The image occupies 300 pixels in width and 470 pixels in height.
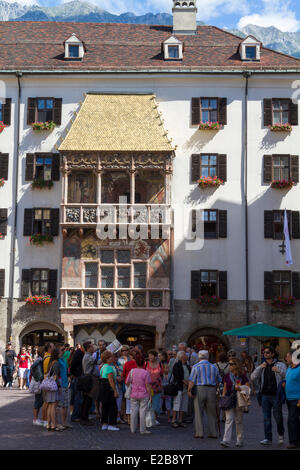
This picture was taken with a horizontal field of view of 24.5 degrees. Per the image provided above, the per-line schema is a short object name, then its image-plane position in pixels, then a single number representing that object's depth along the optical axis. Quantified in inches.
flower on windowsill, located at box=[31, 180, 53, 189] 1358.3
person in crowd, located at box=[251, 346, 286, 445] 550.4
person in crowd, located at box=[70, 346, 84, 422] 708.7
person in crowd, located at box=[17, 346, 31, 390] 1157.7
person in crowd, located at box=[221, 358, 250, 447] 538.3
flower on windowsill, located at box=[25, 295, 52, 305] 1314.0
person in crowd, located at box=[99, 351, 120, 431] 633.0
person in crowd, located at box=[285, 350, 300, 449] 514.6
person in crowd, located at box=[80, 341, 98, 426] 677.9
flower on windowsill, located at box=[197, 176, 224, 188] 1349.7
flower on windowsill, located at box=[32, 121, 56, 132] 1378.7
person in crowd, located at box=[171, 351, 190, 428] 684.1
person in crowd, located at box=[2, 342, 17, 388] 1116.5
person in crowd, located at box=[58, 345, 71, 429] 637.3
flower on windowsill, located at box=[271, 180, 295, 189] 1341.0
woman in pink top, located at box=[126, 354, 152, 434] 616.1
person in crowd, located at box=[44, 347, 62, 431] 613.9
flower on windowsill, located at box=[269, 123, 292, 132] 1369.3
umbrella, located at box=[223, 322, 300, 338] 1012.3
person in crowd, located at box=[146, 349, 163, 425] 692.7
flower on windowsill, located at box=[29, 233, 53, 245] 1334.9
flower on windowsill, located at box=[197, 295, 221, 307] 1309.1
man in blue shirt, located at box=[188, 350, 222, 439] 587.8
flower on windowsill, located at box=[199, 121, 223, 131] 1373.0
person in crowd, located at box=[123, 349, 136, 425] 679.1
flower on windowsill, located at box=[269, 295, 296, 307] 1302.9
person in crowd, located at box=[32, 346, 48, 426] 650.0
